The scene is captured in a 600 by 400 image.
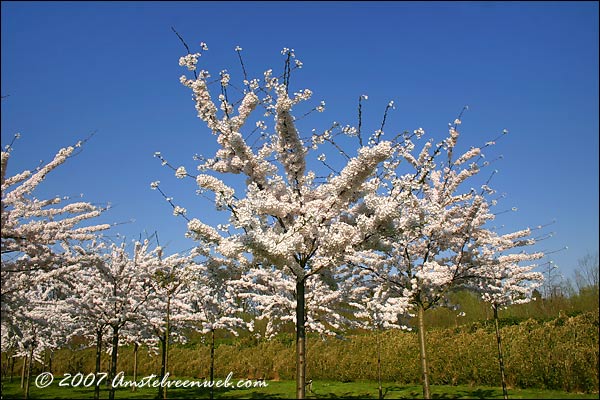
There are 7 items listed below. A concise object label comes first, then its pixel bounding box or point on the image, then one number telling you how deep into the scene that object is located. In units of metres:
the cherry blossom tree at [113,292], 13.77
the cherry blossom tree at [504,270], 10.35
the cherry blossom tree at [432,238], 9.06
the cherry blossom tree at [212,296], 8.10
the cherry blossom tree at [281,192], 6.96
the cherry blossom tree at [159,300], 14.86
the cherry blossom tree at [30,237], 8.12
